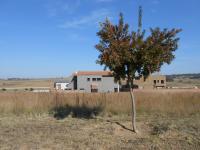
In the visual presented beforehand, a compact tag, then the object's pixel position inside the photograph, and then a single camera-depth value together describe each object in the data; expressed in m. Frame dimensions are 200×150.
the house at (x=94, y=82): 72.75
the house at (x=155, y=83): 75.81
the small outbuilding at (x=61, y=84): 85.47
